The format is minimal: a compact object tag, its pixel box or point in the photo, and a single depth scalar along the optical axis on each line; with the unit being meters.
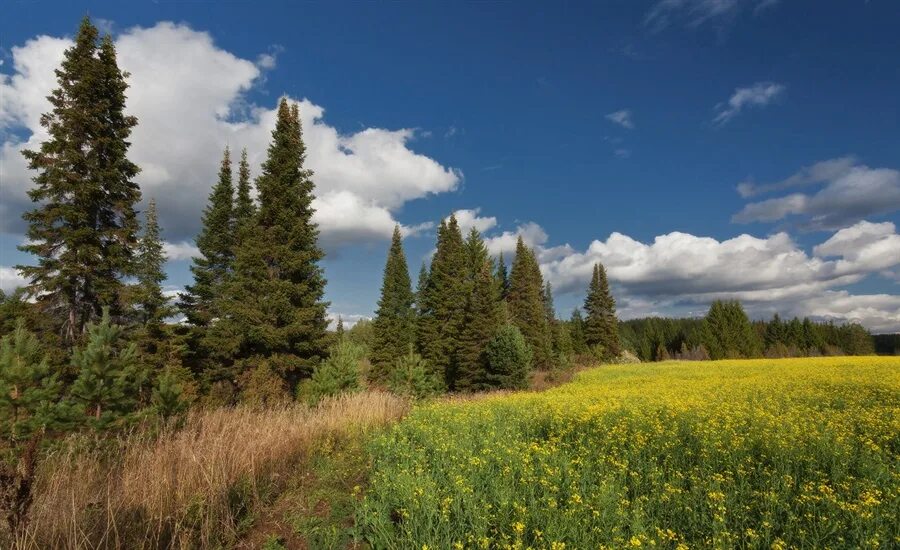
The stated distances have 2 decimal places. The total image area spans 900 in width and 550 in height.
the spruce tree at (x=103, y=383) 9.79
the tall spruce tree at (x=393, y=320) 43.38
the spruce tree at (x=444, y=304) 38.78
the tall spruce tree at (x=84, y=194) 15.75
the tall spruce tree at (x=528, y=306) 48.34
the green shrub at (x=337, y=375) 16.31
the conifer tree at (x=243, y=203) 29.73
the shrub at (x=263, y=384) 19.50
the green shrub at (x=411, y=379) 19.13
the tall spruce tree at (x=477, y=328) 34.62
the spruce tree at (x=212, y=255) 27.58
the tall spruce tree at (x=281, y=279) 20.44
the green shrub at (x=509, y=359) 30.39
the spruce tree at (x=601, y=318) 63.94
